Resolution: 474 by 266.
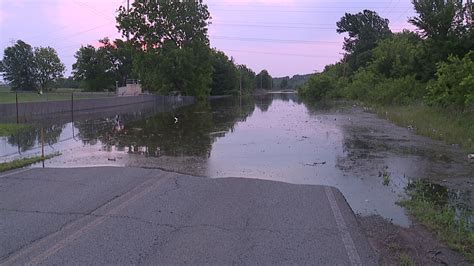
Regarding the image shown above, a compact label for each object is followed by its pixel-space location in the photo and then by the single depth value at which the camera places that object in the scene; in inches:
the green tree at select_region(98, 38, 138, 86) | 4141.2
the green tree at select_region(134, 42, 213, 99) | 2662.4
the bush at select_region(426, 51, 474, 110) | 830.5
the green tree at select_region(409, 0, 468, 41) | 1238.9
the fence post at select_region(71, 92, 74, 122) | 1528.8
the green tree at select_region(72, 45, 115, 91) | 4124.0
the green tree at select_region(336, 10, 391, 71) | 3693.4
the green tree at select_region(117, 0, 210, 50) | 2696.9
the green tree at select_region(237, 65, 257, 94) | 5974.4
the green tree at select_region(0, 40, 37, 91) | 3742.6
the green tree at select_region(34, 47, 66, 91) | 3789.4
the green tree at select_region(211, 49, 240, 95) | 4445.4
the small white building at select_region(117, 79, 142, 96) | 2893.7
